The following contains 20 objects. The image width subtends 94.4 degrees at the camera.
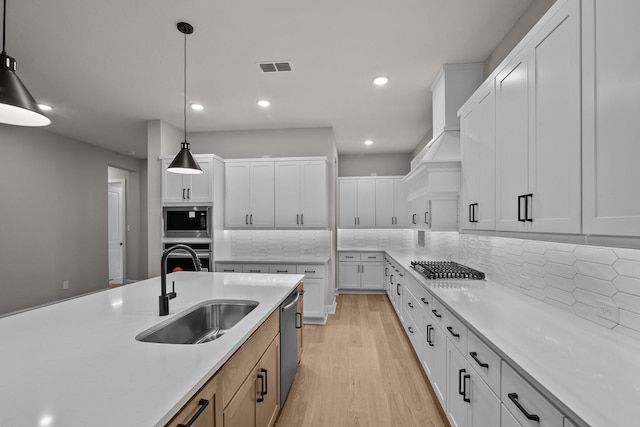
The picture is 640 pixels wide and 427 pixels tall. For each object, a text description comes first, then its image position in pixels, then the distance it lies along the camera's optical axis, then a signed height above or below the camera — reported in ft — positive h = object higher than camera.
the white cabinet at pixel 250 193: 14.66 +1.02
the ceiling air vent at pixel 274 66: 9.29 +4.71
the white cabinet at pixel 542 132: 4.10 +1.34
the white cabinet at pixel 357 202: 19.97 +0.76
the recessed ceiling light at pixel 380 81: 10.20 +4.65
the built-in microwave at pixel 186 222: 13.64 -0.38
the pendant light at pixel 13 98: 3.84 +1.54
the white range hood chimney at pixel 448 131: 8.71 +2.63
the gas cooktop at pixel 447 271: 8.60 -1.79
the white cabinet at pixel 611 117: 3.20 +1.12
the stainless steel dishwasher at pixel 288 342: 7.00 -3.30
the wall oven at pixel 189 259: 13.23 -2.03
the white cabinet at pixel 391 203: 19.63 +0.68
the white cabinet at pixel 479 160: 6.59 +1.30
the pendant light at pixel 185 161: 8.02 +1.43
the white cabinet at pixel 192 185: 13.73 +1.33
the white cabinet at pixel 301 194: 14.37 +0.95
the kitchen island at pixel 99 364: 2.53 -1.72
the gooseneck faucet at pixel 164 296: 5.12 -1.44
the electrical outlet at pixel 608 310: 4.51 -1.53
